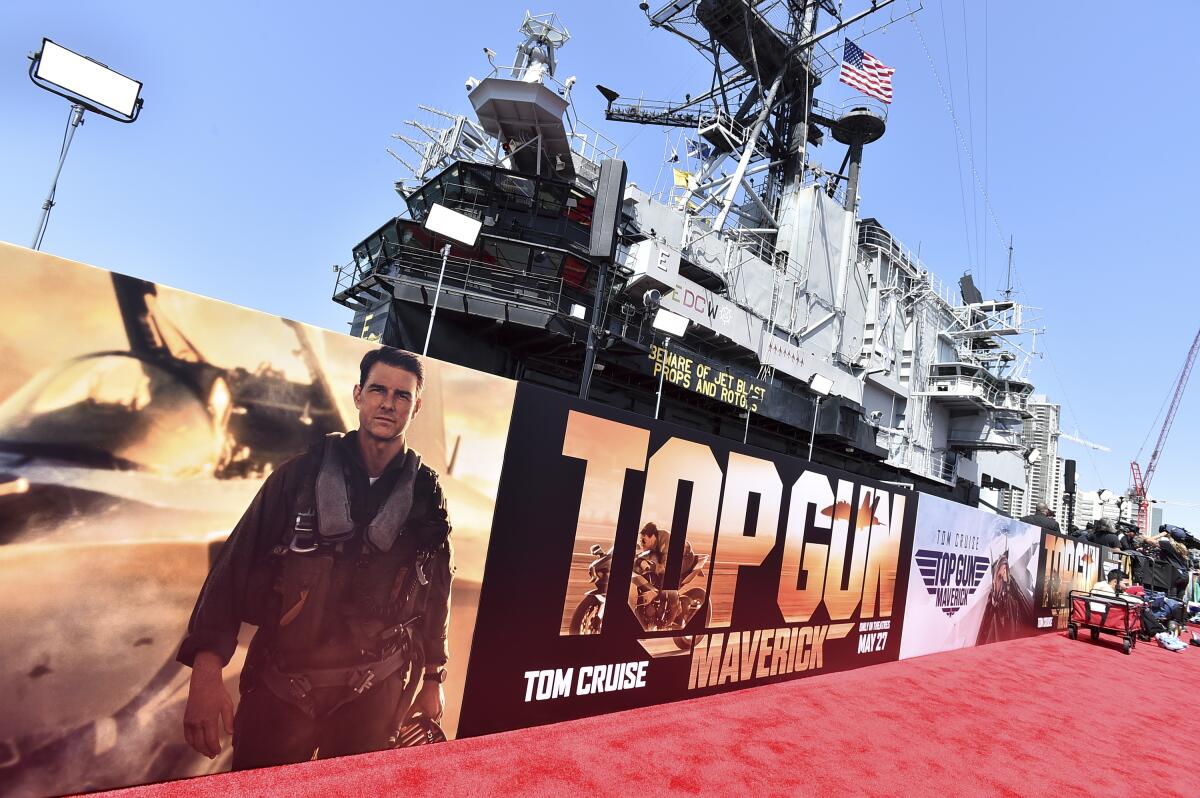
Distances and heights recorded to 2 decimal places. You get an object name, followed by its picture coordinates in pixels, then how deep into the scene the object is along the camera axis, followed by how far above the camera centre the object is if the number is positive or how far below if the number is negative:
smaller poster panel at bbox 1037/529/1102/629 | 14.99 -0.77
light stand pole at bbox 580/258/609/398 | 9.75 +2.44
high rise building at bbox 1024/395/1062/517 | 50.62 +9.00
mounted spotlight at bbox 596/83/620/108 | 29.72 +20.08
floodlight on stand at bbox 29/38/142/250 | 4.59 +2.48
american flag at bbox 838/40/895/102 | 26.39 +20.98
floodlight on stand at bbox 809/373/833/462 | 18.44 +3.97
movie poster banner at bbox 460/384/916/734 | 4.72 -0.93
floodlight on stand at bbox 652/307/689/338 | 12.93 +3.64
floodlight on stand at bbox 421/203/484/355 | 7.64 +2.96
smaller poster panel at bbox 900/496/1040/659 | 10.11 -1.02
